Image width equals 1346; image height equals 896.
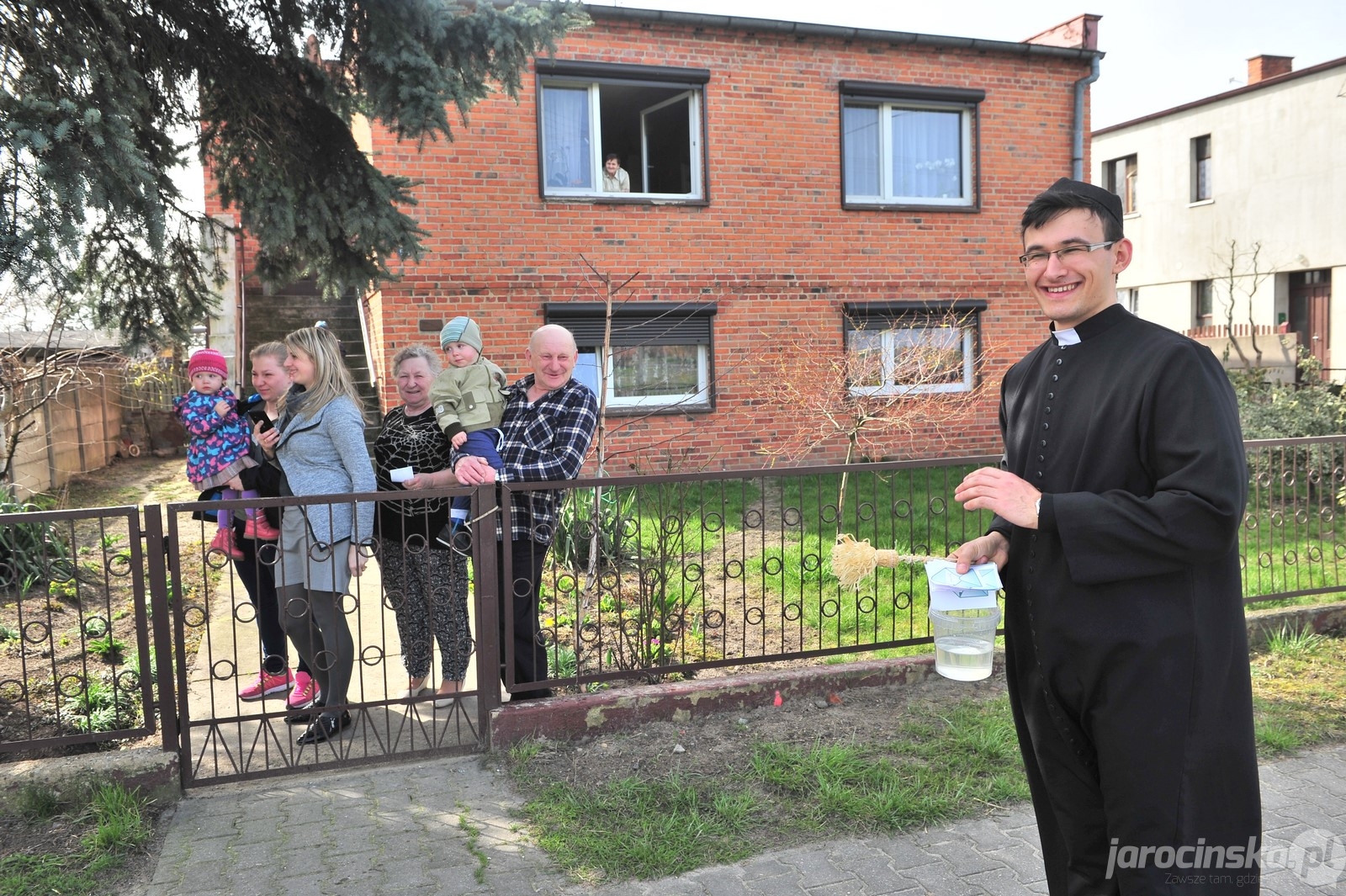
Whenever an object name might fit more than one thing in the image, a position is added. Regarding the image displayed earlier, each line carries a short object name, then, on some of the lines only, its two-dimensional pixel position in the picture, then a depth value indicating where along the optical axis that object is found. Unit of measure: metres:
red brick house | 11.61
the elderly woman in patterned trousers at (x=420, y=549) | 4.68
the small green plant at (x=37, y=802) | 3.72
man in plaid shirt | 4.51
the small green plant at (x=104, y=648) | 5.77
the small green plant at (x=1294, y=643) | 5.57
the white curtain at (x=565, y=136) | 11.94
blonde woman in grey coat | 4.40
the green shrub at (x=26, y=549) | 6.64
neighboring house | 20.97
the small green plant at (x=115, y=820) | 3.49
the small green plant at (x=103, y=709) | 4.35
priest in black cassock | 2.04
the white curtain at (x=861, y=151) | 13.25
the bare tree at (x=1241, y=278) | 22.36
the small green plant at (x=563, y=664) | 4.91
